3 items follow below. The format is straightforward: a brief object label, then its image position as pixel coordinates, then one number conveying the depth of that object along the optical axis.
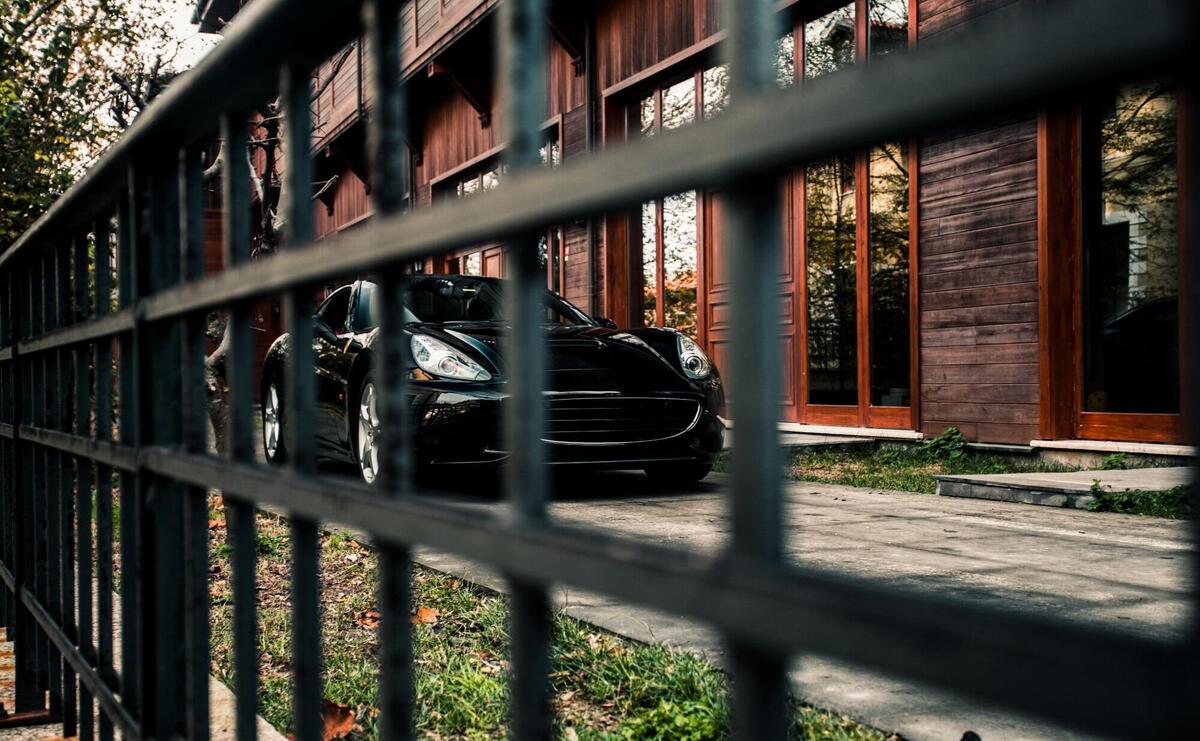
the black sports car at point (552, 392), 5.58
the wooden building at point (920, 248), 6.35
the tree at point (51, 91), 7.20
